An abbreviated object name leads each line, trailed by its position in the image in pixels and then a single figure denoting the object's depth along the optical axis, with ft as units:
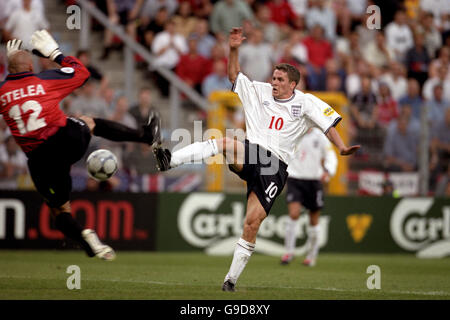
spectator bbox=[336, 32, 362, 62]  68.33
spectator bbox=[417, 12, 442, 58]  70.33
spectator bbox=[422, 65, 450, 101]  64.65
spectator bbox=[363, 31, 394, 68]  68.39
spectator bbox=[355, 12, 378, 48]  71.10
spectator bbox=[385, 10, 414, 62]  69.92
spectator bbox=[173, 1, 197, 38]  65.00
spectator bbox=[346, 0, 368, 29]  72.59
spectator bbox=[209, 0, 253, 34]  65.57
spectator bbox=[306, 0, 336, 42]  69.82
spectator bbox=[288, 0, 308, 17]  71.51
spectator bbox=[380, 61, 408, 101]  65.77
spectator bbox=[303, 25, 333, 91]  66.54
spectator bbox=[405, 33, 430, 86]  67.53
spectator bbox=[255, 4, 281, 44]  67.10
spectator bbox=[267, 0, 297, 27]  70.18
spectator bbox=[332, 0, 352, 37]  71.67
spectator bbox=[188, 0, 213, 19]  66.49
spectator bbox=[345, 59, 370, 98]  64.29
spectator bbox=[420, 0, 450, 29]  73.51
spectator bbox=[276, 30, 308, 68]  62.39
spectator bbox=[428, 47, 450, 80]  66.10
